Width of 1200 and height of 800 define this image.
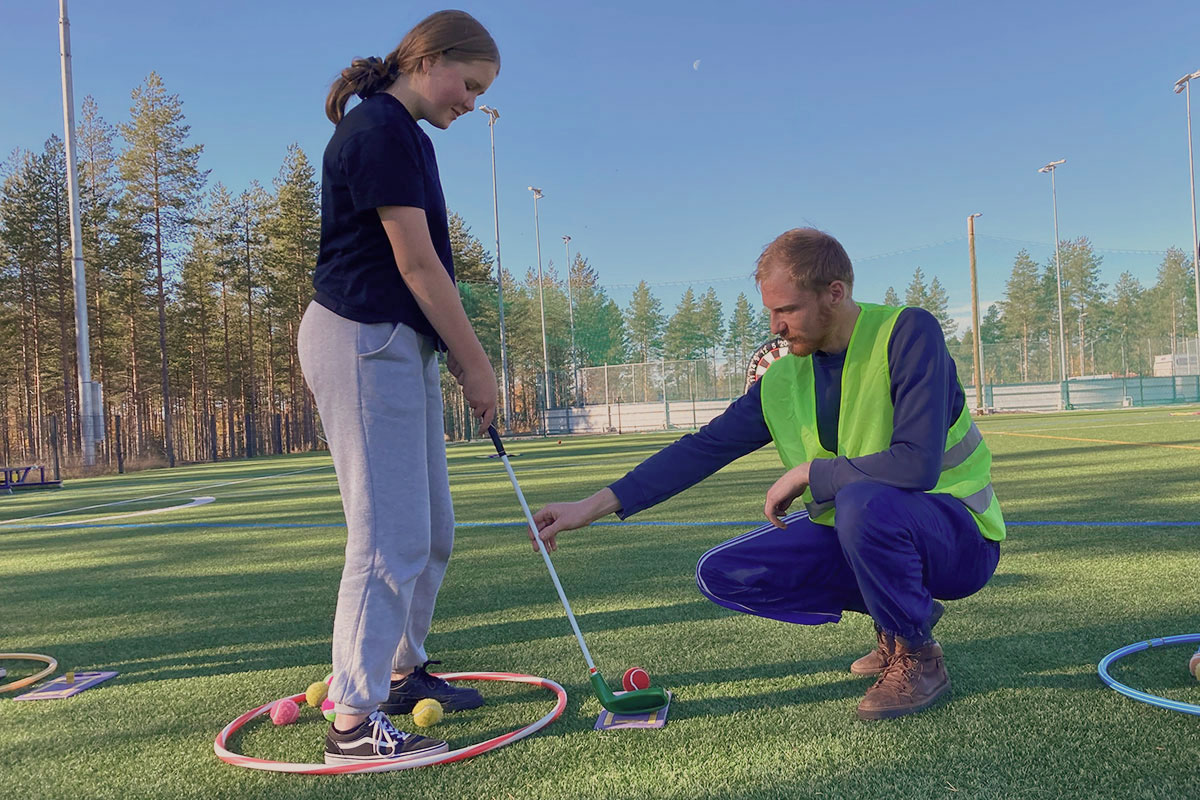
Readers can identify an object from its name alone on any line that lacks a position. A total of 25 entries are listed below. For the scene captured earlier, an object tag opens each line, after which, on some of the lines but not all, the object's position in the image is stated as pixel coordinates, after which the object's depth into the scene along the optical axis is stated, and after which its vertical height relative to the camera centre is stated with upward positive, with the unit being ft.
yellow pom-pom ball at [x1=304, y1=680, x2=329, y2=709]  8.78 -2.86
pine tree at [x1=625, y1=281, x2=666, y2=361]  239.50 +21.60
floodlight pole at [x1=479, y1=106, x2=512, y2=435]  131.64 +10.13
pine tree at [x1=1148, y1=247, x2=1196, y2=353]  228.43 +20.70
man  7.51 -0.83
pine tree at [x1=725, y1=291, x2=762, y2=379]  214.07 +18.10
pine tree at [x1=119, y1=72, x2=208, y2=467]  108.37 +32.33
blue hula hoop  6.91 -2.69
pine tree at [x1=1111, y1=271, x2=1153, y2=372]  230.68 +20.32
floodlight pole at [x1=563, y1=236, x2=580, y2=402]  165.27 +4.72
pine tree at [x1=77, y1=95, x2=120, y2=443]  108.68 +26.18
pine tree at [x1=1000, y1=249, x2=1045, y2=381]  219.82 +22.30
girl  7.27 +0.69
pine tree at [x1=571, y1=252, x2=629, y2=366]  213.25 +19.13
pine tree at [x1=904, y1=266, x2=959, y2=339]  229.45 +25.29
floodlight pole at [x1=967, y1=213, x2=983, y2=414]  119.85 +10.27
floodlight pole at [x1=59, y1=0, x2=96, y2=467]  72.43 +13.34
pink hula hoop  6.96 -2.84
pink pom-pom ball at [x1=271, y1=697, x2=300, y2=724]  8.28 -2.87
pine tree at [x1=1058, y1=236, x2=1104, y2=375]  224.12 +25.58
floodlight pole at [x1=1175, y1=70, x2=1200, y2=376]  116.67 +39.93
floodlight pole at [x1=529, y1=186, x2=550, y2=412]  159.12 +33.32
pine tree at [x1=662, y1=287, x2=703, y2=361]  236.84 +18.46
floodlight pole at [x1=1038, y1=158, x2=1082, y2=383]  149.59 +30.20
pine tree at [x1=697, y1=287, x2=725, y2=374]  234.99 +20.40
